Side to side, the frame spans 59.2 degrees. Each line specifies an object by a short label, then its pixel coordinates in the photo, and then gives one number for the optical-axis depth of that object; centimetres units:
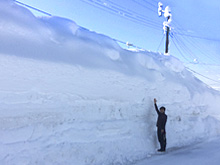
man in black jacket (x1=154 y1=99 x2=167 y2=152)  636
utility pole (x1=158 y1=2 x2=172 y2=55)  1667
